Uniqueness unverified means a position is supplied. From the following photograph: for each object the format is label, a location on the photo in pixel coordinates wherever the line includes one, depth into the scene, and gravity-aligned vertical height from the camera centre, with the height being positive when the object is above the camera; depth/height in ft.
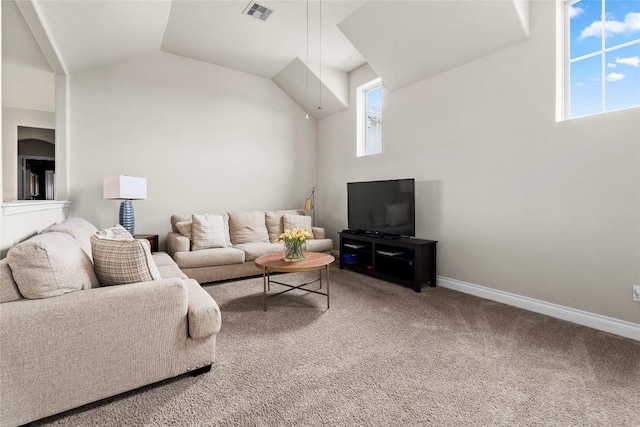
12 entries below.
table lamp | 11.50 +0.77
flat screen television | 12.35 +0.21
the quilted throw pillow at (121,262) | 5.88 -0.97
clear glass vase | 9.88 -1.26
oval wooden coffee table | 9.21 -1.63
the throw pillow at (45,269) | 4.82 -0.95
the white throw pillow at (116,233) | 8.19 -0.61
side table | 13.04 -1.17
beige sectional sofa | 4.50 -1.99
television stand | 11.59 -2.00
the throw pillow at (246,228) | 14.90 -0.84
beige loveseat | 12.33 -1.37
